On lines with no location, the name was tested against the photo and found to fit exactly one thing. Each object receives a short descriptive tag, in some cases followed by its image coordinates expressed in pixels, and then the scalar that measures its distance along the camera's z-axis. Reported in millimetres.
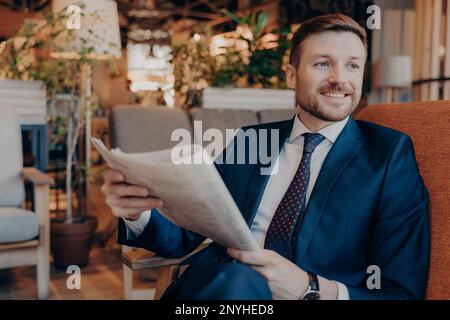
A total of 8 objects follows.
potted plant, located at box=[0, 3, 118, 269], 3164
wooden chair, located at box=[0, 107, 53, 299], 2453
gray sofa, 2693
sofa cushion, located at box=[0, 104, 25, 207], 2756
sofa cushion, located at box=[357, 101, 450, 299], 1185
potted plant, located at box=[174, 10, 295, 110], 3439
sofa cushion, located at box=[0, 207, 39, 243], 2400
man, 1039
